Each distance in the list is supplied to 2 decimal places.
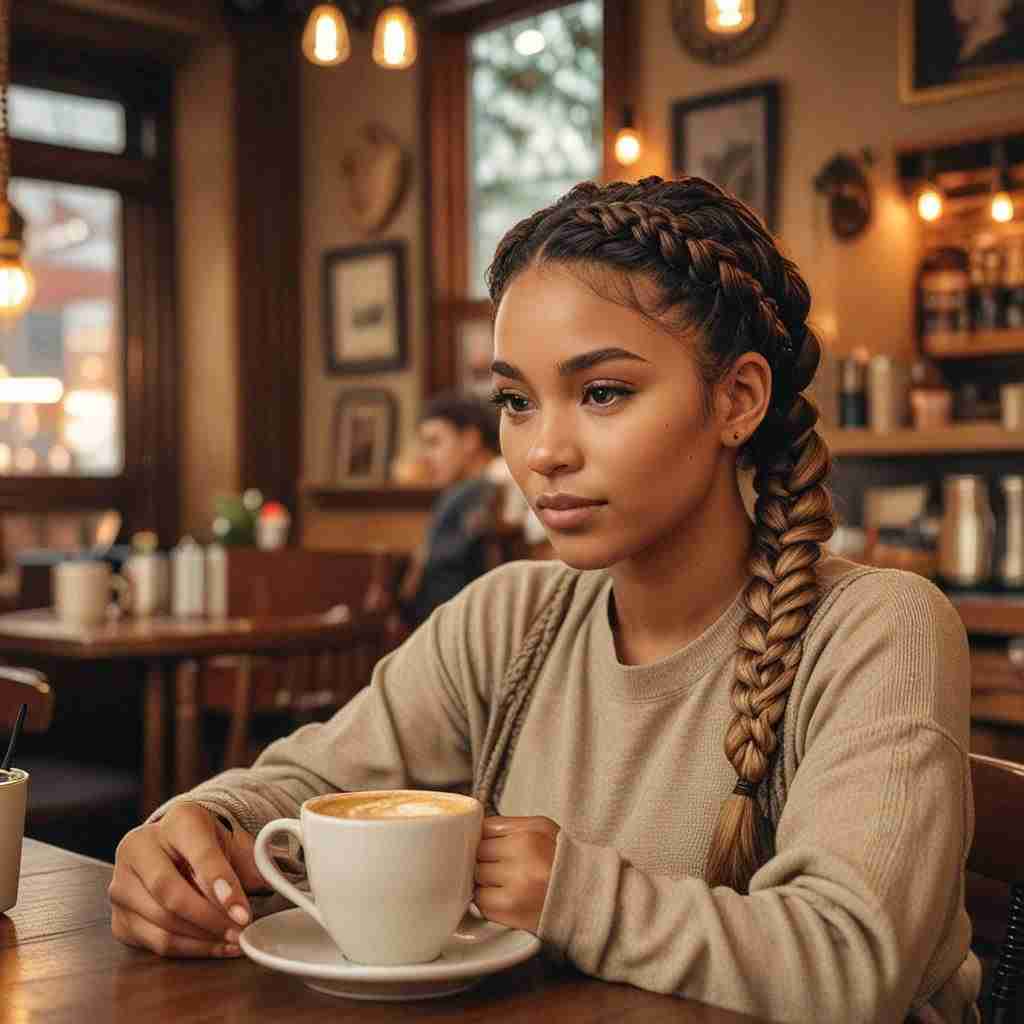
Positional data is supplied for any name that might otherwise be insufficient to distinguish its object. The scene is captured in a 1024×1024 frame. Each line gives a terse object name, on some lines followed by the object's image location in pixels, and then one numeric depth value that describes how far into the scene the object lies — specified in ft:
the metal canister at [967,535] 13.62
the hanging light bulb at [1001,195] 14.03
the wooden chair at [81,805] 9.66
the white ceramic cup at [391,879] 2.76
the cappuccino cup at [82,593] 12.61
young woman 3.00
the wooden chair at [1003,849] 3.83
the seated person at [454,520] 14.62
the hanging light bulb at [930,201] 14.66
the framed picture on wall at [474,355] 21.04
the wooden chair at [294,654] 10.54
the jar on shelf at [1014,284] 14.29
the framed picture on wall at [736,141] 16.98
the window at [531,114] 19.77
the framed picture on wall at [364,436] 21.93
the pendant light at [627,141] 17.70
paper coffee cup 3.43
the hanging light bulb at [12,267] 9.39
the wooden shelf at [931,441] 13.38
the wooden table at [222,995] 2.74
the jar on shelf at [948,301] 14.70
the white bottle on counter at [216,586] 13.46
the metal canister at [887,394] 14.39
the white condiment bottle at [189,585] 13.43
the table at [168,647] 10.73
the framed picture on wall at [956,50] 14.90
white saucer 2.77
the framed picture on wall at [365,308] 21.94
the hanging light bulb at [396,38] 11.73
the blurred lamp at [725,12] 9.12
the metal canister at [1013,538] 13.47
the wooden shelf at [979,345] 14.33
